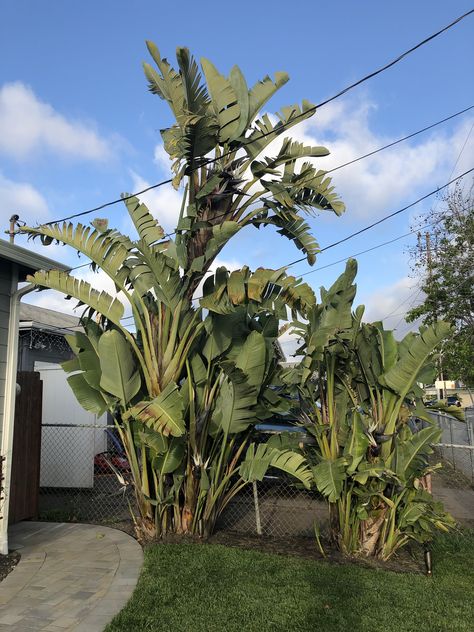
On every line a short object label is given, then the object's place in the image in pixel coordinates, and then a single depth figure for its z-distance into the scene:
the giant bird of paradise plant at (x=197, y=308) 5.76
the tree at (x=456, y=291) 15.96
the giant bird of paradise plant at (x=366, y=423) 5.45
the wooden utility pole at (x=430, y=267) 17.19
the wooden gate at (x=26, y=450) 7.01
